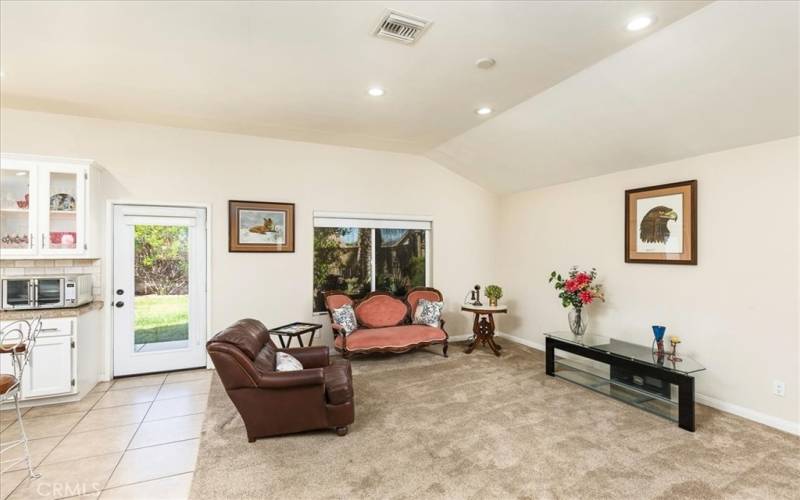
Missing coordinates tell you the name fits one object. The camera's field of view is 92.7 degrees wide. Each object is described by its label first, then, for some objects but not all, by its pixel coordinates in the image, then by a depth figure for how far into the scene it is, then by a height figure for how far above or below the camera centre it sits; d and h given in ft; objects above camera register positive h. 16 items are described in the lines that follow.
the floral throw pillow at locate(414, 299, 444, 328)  18.02 -3.01
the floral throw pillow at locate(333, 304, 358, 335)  16.65 -3.02
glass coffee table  10.57 -3.97
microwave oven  11.95 -1.39
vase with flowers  14.81 -1.70
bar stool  8.01 -2.81
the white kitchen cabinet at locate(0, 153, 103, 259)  12.34 +1.39
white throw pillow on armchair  10.57 -3.22
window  18.28 -0.25
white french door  14.87 -1.58
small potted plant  18.79 -2.10
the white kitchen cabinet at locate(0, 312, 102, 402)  11.77 -3.57
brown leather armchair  9.32 -3.62
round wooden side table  18.19 -3.68
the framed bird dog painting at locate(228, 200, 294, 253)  16.24 +1.01
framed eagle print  12.55 +0.96
